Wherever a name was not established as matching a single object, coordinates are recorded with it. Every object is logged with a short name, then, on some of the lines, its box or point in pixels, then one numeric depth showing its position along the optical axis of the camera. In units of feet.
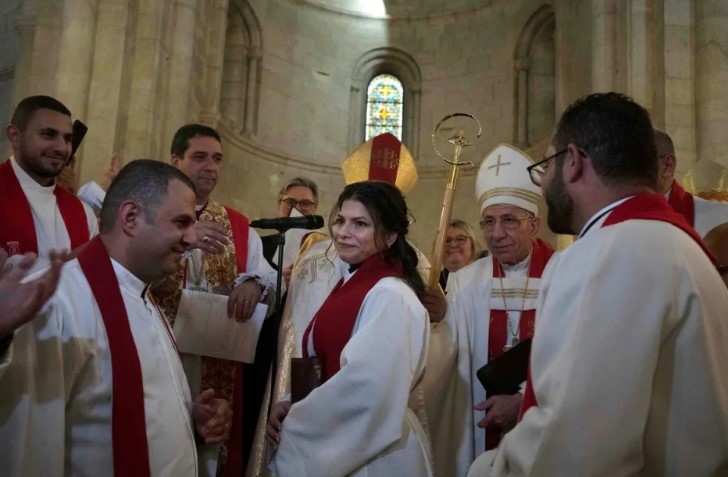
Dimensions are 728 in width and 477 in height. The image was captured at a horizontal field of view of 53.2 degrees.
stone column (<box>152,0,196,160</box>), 27.73
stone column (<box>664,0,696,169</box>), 22.98
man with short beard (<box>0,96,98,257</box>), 11.76
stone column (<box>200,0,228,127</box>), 34.45
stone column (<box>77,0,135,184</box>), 24.39
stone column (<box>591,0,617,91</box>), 26.20
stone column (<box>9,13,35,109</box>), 26.89
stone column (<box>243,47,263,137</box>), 39.78
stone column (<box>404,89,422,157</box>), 42.98
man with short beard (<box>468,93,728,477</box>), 5.24
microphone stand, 11.44
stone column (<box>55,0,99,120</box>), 24.14
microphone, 11.08
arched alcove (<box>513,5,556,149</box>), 39.52
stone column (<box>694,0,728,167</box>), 22.57
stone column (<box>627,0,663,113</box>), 24.13
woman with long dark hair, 8.30
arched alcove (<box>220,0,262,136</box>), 39.99
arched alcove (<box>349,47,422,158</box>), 43.65
